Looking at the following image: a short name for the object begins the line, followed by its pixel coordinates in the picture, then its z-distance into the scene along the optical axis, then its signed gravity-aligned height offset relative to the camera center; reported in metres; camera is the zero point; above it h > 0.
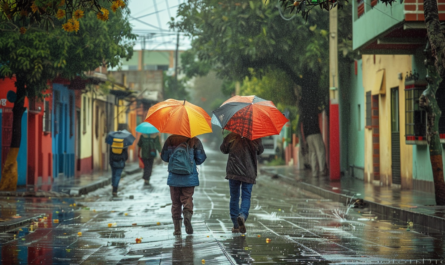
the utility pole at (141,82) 66.21 +6.67
